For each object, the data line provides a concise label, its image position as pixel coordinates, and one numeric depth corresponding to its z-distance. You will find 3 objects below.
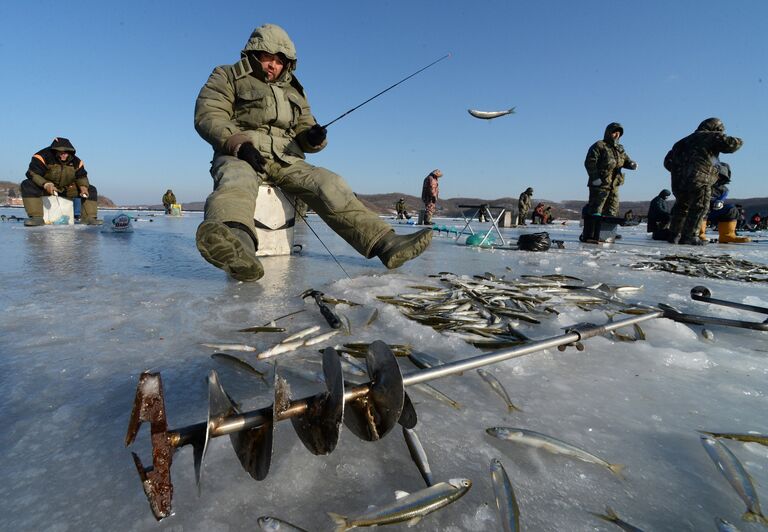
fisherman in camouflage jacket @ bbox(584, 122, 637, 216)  11.02
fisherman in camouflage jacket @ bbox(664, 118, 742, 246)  9.59
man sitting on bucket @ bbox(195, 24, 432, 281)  3.83
